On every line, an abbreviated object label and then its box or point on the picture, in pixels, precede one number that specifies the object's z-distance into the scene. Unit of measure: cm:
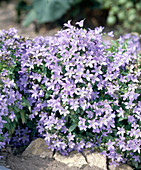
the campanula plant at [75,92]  272
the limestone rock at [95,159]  287
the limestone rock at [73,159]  284
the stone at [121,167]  290
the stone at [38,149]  294
